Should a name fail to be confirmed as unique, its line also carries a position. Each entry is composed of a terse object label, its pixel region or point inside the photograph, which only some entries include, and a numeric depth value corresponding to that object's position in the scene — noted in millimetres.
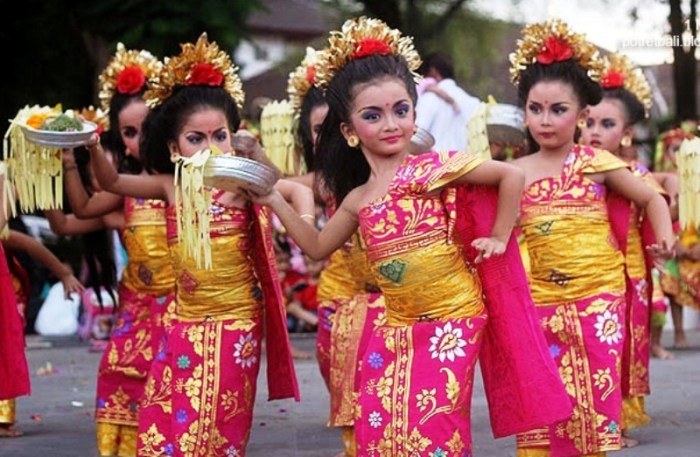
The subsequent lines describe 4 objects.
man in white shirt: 11930
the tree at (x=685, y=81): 17016
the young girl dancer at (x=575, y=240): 6637
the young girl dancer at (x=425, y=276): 5434
